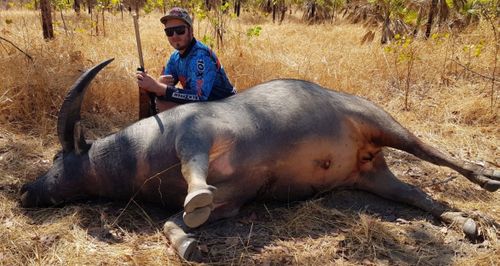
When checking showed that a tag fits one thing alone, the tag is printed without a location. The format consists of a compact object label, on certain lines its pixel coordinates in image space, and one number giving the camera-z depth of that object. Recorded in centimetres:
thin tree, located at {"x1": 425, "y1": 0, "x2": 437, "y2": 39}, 848
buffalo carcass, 313
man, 387
